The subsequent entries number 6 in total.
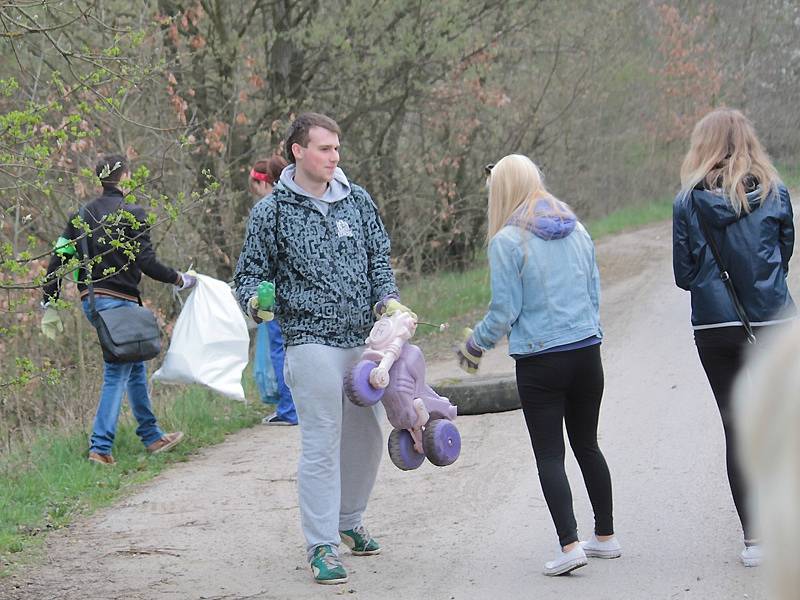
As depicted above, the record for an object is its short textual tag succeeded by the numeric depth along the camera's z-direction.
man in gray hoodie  10.52
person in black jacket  15.16
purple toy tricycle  10.30
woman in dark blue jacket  10.34
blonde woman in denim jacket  10.28
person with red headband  17.56
